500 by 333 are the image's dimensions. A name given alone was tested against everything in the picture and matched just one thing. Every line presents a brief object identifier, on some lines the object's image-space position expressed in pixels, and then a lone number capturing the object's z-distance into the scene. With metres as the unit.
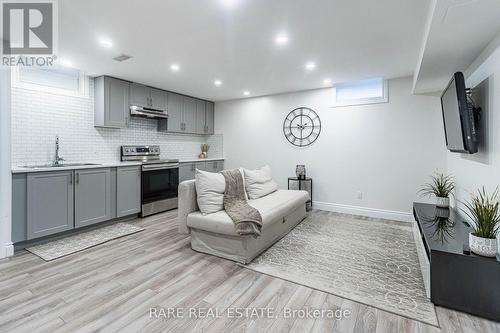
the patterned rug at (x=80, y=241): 2.90
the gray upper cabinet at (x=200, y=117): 5.97
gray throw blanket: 2.59
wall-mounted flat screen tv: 2.20
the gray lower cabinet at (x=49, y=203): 3.01
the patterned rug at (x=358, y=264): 2.02
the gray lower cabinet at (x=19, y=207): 2.89
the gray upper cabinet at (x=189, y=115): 5.64
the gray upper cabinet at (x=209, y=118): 6.23
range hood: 4.50
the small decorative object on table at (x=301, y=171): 5.04
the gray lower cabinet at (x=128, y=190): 4.02
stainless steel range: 4.44
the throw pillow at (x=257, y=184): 3.68
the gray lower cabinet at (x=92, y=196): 3.48
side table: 5.00
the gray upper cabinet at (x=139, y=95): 4.53
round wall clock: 5.03
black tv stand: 1.78
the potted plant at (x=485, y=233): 1.80
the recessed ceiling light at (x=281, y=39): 2.71
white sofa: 2.66
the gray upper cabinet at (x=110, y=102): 4.10
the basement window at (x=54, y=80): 3.39
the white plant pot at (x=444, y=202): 3.18
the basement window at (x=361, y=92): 4.38
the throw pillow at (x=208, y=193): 2.92
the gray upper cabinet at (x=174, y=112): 5.26
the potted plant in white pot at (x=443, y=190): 3.19
